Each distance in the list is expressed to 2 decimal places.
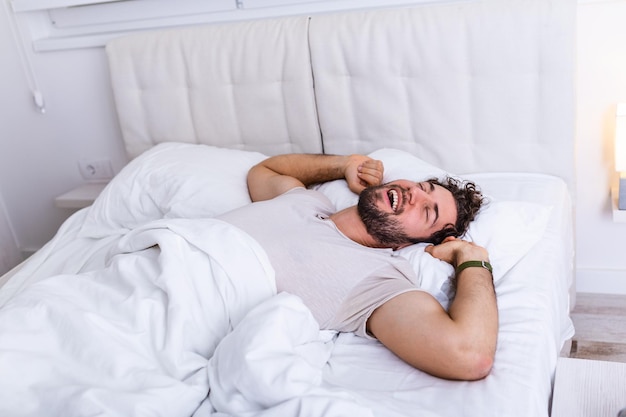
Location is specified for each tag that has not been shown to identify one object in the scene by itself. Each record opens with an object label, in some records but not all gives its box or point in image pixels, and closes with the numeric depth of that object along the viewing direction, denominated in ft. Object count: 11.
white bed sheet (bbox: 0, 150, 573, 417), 3.52
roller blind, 7.18
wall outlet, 8.90
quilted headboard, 5.95
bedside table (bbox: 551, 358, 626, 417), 3.69
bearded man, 3.95
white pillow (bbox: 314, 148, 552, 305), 4.78
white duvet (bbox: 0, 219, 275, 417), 3.59
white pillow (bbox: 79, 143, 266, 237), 6.22
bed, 3.69
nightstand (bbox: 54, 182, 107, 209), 8.30
